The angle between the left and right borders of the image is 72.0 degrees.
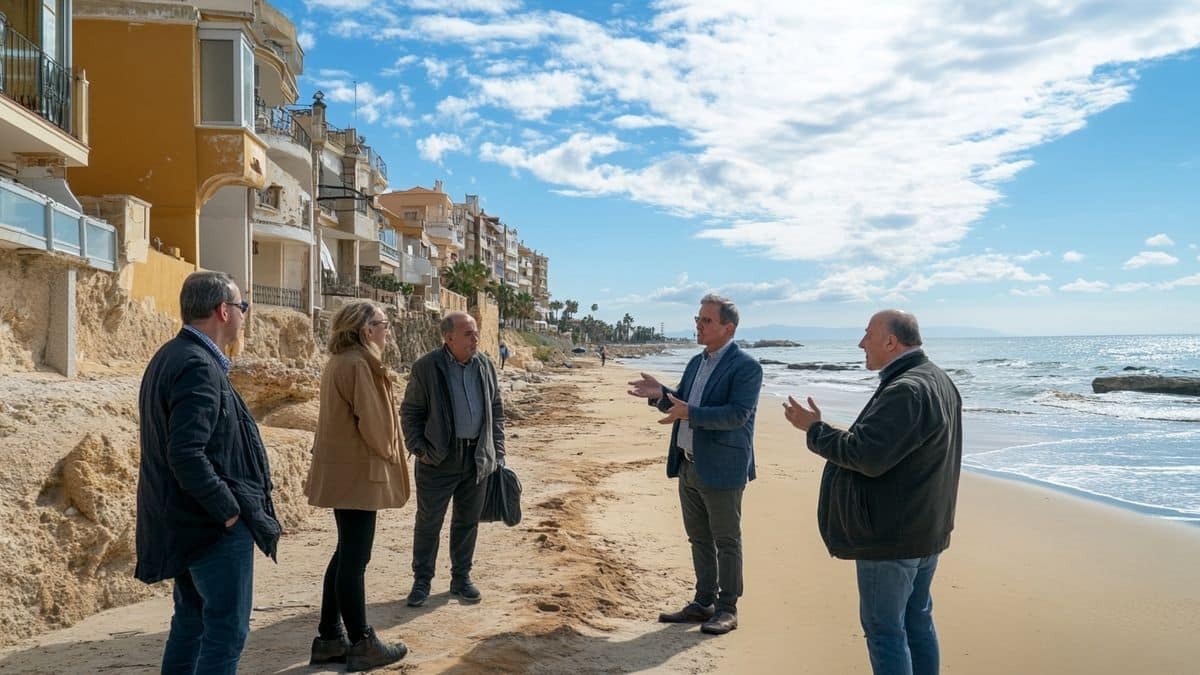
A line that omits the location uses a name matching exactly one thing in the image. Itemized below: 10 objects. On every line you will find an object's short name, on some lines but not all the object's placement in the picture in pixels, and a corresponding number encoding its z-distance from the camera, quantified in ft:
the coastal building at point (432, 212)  210.38
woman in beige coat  12.93
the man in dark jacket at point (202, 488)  9.21
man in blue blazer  15.87
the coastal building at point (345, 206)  104.12
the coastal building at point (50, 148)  30.45
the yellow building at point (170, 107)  46.19
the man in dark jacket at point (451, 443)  16.75
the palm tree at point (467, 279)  186.60
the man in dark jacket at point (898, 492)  10.80
